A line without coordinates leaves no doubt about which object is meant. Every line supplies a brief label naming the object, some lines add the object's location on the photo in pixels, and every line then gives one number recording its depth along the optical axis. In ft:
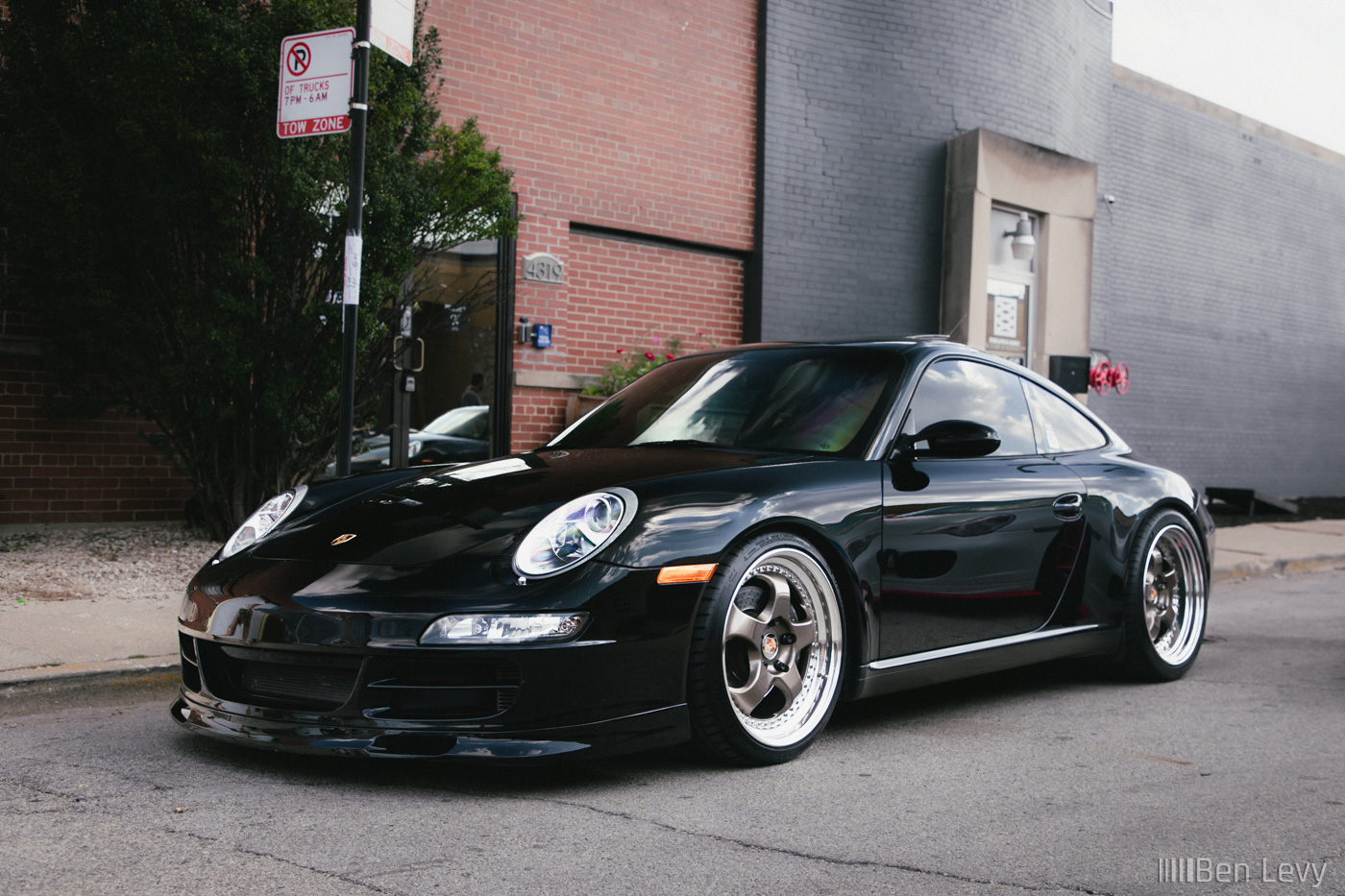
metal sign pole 18.58
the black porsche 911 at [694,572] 10.03
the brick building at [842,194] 32.76
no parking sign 18.80
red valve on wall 46.91
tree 21.45
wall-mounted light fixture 42.73
